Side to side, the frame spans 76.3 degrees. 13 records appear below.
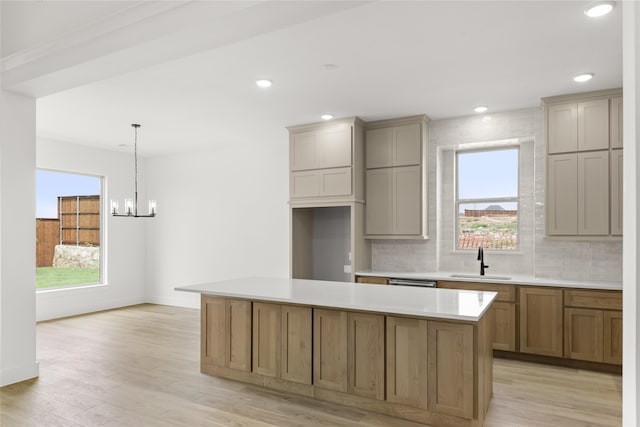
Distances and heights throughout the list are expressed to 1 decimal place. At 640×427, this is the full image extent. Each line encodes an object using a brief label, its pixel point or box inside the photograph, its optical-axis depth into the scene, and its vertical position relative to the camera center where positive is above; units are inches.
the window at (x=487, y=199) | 200.2 +6.5
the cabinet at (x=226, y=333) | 138.6 -42.4
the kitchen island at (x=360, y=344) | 105.8 -39.4
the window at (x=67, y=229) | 253.9 -11.1
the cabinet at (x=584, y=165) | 161.2 +19.3
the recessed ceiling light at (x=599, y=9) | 100.3 +51.2
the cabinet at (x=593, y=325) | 152.9 -43.6
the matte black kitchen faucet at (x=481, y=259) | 189.3 -21.9
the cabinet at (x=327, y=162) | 203.6 +25.9
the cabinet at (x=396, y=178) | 199.8 +16.9
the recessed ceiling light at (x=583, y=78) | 146.7 +49.2
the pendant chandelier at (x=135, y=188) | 208.8 +17.6
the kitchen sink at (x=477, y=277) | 179.9 -29.5
